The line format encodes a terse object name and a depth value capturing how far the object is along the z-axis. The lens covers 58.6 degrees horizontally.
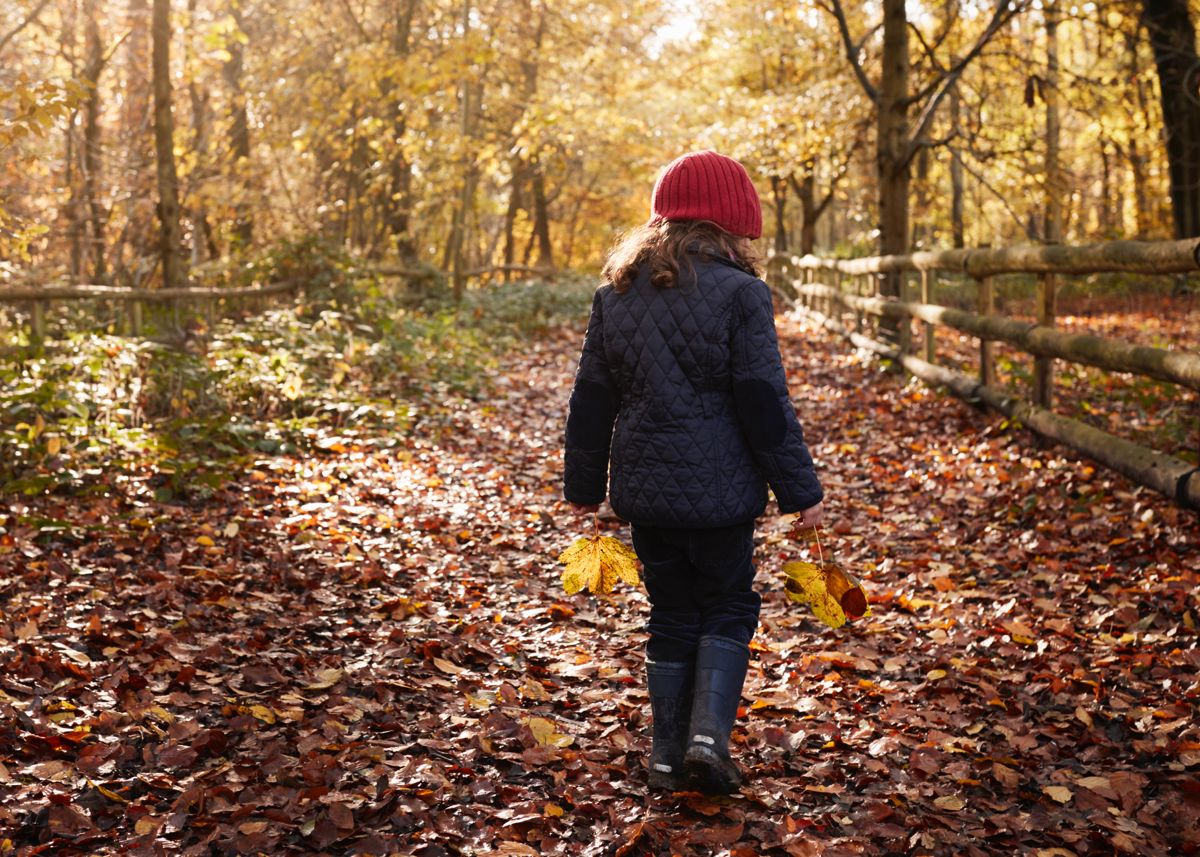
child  3.21
